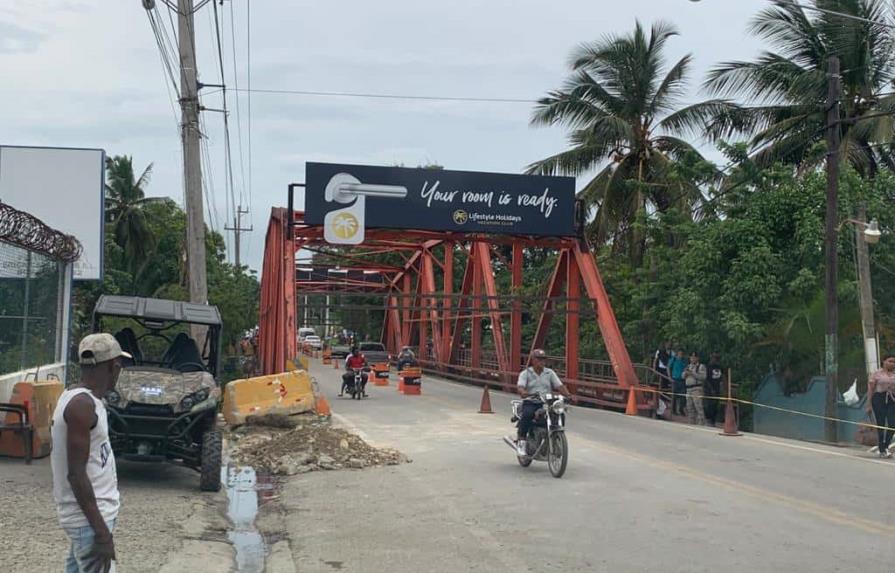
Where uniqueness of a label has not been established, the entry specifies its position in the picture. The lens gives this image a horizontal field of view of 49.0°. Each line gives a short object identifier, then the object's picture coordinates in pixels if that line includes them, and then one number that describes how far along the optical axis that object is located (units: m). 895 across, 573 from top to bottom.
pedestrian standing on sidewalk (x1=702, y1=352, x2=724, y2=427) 22.27
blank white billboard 21.62
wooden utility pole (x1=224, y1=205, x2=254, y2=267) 57.38
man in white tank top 4.25
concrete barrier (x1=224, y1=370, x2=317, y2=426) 18.28
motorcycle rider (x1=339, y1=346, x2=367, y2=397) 28.36
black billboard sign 28.17
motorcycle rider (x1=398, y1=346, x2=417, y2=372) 35.13
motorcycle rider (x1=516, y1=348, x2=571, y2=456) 13.04
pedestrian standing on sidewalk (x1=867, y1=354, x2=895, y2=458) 15.40
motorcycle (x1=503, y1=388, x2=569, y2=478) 12.48
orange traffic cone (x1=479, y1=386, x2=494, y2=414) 23.62
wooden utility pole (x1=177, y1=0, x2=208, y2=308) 18.39
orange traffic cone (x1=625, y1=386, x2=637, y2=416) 24.73
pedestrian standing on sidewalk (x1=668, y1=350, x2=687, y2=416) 23.67
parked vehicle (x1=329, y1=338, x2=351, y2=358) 65.77
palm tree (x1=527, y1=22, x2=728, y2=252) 33.25
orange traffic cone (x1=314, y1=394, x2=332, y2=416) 20.58
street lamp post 18.36
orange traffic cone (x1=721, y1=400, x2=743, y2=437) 18.59
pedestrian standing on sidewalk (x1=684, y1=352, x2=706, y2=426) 22.23
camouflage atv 11.20
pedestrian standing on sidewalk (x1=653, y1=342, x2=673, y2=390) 25.80
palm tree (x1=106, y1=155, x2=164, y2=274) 54.56
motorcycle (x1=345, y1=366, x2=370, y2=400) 28.30
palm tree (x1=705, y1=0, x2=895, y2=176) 27.00
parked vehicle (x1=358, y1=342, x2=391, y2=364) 47.12
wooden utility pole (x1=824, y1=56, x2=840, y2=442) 18.72
